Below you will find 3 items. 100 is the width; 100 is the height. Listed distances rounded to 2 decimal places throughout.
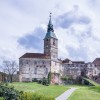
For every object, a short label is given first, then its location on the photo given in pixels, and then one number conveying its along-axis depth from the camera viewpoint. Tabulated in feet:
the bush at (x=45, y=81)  162.40
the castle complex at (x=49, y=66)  177.89
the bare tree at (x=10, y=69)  168.60
